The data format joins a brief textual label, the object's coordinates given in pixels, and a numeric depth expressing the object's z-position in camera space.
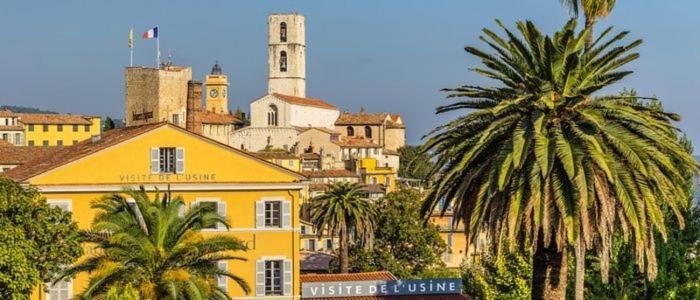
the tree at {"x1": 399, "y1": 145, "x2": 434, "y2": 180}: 175.62
